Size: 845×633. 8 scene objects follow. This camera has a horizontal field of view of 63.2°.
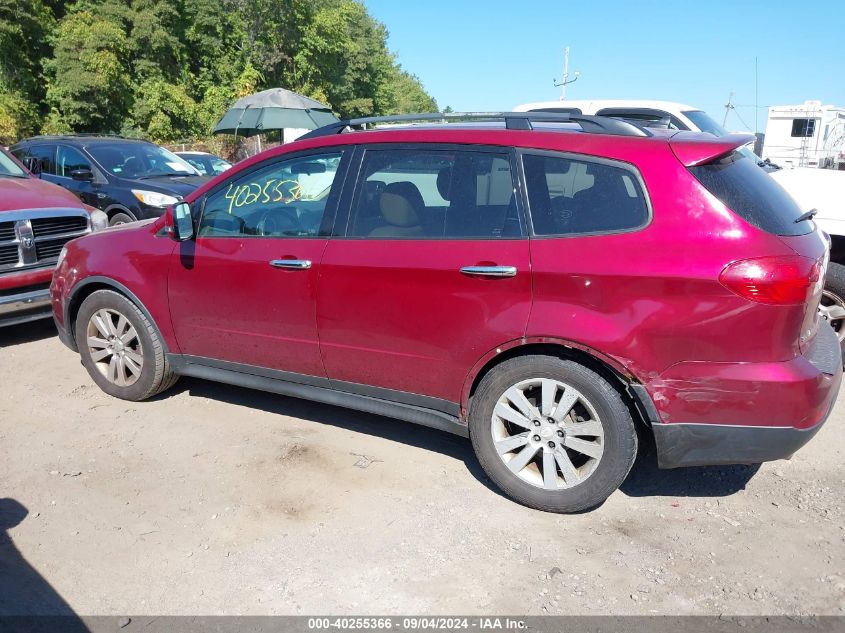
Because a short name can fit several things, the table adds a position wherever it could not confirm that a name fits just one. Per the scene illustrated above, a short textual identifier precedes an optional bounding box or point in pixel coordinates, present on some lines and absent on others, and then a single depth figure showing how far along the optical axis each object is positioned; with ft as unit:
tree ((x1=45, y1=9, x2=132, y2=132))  91.45
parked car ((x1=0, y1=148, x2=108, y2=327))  18.78
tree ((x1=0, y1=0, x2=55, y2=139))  88.69
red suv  9.50
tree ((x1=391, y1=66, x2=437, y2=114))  236.43
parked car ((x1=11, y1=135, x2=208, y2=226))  28.68
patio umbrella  56.24
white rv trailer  58.34
